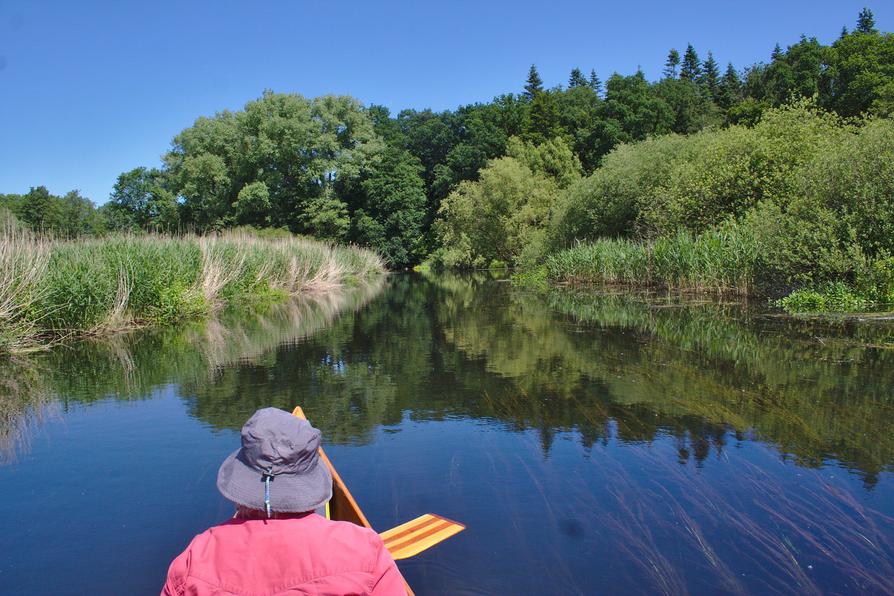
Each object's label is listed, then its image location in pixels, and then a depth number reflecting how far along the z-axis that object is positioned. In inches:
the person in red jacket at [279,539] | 79.0
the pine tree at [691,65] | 3491.6
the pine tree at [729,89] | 2642.7
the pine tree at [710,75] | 3106.3
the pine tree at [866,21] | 2746.1
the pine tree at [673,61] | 3575.3
